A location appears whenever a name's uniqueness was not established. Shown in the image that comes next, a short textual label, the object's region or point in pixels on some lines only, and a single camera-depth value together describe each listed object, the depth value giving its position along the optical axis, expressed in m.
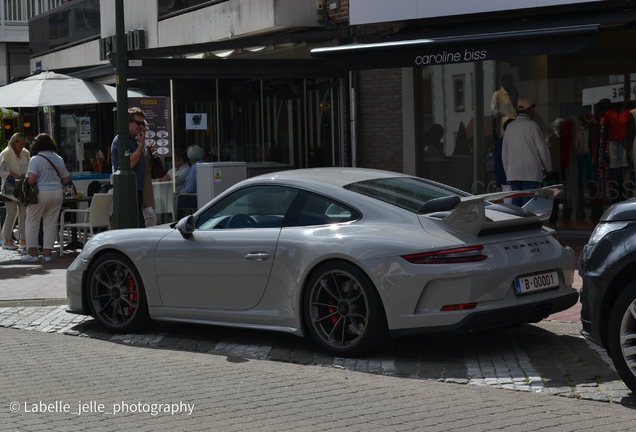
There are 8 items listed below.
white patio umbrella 14.91
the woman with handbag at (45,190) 12.69
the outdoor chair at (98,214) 13.12
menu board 14.25
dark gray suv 4.89
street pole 10.53
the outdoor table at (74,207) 14.07
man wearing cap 11.02
